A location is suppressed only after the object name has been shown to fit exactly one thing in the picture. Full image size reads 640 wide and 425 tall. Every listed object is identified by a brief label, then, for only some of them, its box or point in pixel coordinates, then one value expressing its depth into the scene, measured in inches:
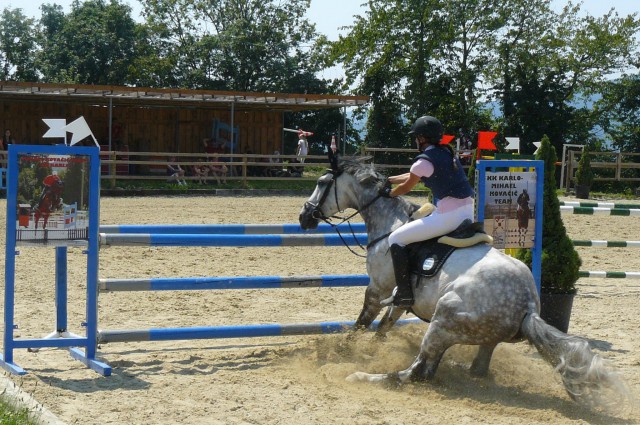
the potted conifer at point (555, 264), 298.8
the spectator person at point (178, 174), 959.6
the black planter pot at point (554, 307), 298.4
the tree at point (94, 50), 1692.9
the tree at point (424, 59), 1454.2
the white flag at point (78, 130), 259.8
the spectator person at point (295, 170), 1024.9
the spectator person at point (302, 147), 1111.6
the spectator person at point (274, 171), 1099.9
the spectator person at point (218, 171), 982.4
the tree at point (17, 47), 1784.0
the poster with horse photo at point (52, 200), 244.5
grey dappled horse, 209.0
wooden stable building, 1015.6
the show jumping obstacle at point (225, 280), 267.4
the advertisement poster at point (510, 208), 285.9
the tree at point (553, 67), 1407.5
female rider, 240.1
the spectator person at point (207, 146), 1113.7
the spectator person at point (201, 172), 974.4
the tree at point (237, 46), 1636.3
